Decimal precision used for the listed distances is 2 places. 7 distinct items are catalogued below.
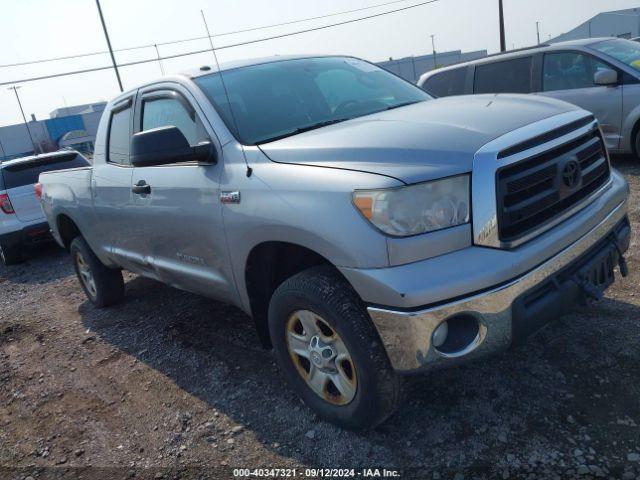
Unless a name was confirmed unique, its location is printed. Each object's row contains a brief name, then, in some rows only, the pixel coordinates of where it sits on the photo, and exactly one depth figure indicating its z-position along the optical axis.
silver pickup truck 2.20
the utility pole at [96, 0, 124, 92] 19.60
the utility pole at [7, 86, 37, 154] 58.19
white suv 7.97
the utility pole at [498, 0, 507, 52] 25.55
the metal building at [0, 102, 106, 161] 61.72
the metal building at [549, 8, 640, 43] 59.34
